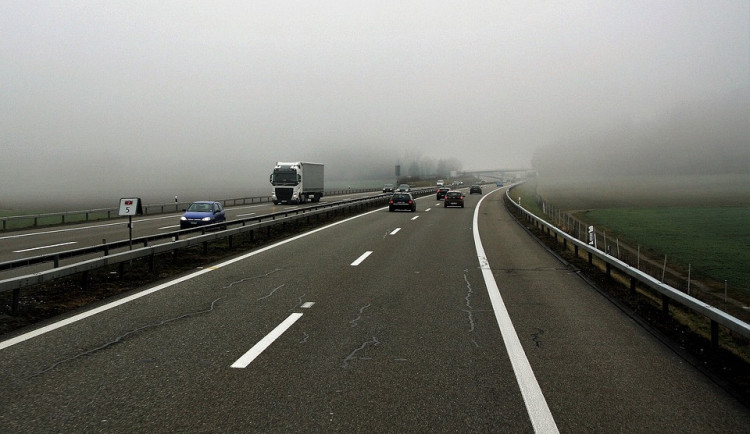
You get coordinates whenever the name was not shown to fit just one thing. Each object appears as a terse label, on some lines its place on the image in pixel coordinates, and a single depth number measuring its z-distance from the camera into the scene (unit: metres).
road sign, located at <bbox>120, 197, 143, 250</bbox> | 11.34
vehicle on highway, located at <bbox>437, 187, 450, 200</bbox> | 53.92
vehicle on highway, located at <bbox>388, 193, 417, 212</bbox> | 33.69
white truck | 44.03
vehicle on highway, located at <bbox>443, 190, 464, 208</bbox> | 39.78
